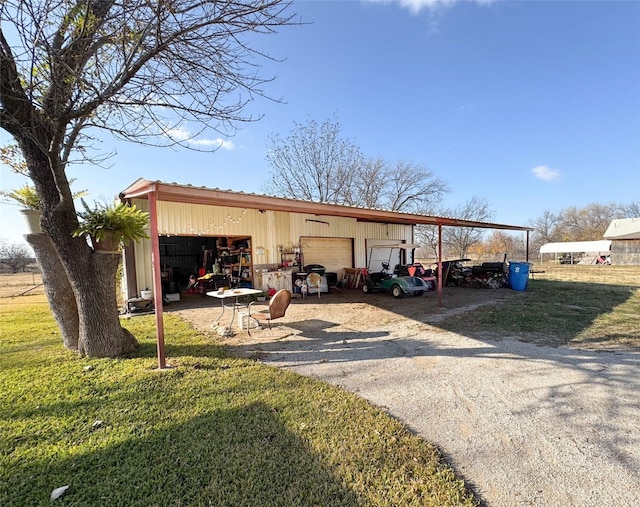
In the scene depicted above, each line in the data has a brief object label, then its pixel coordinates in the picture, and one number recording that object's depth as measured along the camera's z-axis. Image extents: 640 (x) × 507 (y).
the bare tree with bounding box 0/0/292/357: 3.11
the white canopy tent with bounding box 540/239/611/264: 28.69
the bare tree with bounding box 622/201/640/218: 42.09
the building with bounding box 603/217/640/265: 26.17
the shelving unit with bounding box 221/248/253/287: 9.86
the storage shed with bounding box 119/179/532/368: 4.42
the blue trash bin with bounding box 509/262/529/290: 10.60
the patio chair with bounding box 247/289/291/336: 5.17
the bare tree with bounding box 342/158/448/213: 22.00
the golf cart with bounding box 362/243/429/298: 9.09
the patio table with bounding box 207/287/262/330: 5.39
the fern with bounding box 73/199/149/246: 3.95
